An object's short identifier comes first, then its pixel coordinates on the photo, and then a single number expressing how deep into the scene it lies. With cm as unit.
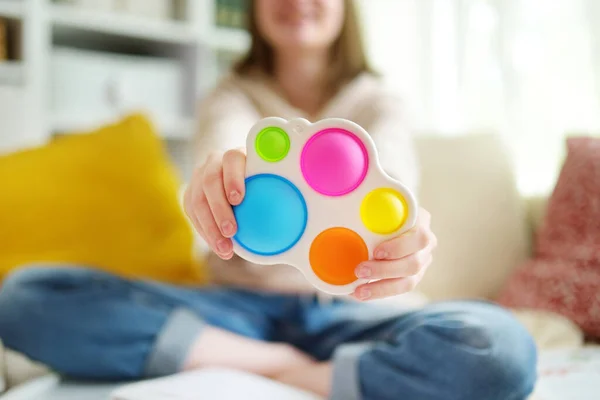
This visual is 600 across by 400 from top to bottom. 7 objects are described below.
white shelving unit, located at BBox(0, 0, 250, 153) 135
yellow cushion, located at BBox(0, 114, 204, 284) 102
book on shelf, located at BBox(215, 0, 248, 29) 168
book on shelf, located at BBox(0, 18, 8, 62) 136
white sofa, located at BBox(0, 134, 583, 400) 108
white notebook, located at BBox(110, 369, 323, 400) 59
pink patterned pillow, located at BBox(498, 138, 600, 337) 87
